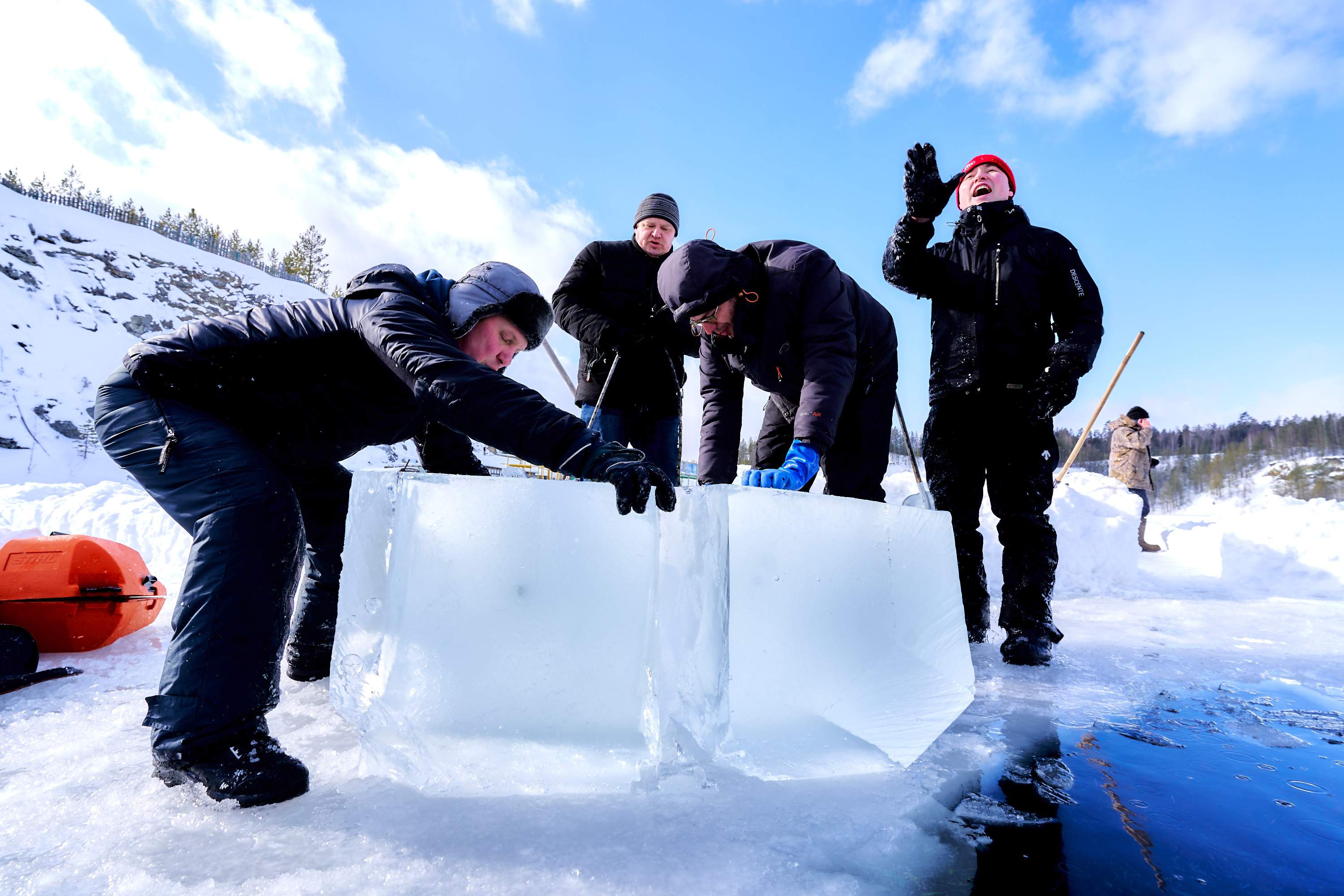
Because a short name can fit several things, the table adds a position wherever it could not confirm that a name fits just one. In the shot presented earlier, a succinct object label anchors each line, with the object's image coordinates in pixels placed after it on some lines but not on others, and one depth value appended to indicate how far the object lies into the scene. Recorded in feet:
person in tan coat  25.86
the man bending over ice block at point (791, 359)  6.64
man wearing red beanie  8.13
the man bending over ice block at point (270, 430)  3.85
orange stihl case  6.65
